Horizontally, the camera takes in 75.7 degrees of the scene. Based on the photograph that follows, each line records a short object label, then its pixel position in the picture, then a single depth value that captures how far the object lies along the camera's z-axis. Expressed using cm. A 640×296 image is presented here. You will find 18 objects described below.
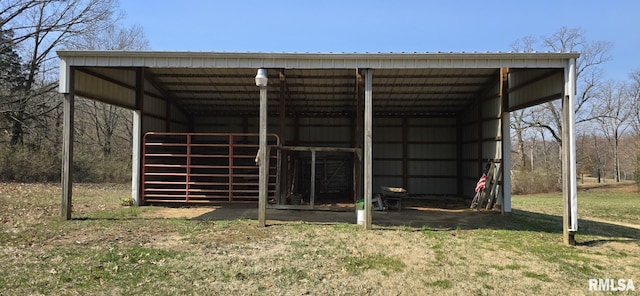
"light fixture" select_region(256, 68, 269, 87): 806
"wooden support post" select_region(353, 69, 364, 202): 1069
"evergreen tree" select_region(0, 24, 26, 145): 2055
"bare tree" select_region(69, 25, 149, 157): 2839
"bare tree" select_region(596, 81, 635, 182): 3416
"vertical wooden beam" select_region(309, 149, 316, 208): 1016
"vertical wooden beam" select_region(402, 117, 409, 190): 1585
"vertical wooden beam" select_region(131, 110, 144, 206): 1144
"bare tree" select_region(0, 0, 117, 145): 2120
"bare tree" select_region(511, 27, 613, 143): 2994
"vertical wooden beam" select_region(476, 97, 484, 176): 1287
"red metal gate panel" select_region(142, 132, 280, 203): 1139
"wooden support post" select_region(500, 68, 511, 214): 1083
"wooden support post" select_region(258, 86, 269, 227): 820
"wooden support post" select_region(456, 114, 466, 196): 1512
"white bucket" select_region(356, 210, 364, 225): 857
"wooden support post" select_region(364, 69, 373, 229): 813
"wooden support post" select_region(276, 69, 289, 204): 1090
